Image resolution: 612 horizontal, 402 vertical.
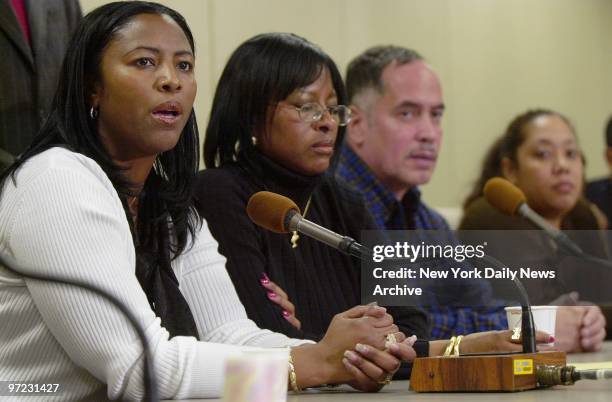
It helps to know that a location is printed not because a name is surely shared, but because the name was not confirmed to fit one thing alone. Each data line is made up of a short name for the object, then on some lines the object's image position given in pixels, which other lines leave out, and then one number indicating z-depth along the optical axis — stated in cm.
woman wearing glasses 445
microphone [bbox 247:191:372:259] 340
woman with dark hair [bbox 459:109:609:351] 673
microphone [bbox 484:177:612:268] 464
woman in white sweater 302
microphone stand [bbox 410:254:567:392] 326
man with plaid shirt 629
